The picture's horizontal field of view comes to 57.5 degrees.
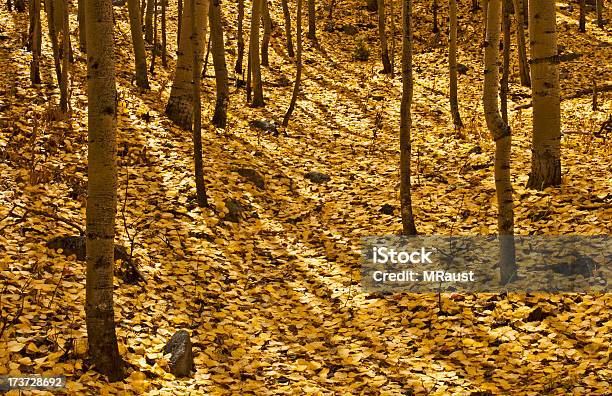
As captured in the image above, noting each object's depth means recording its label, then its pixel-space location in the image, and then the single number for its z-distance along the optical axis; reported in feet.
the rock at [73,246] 21.52
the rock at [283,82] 56.39
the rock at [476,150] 35.99
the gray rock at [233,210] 28.89
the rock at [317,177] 34.73
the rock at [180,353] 17.31
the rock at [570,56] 59.77
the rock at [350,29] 75.46
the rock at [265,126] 42.70
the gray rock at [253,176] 33.06
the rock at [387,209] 29.75
